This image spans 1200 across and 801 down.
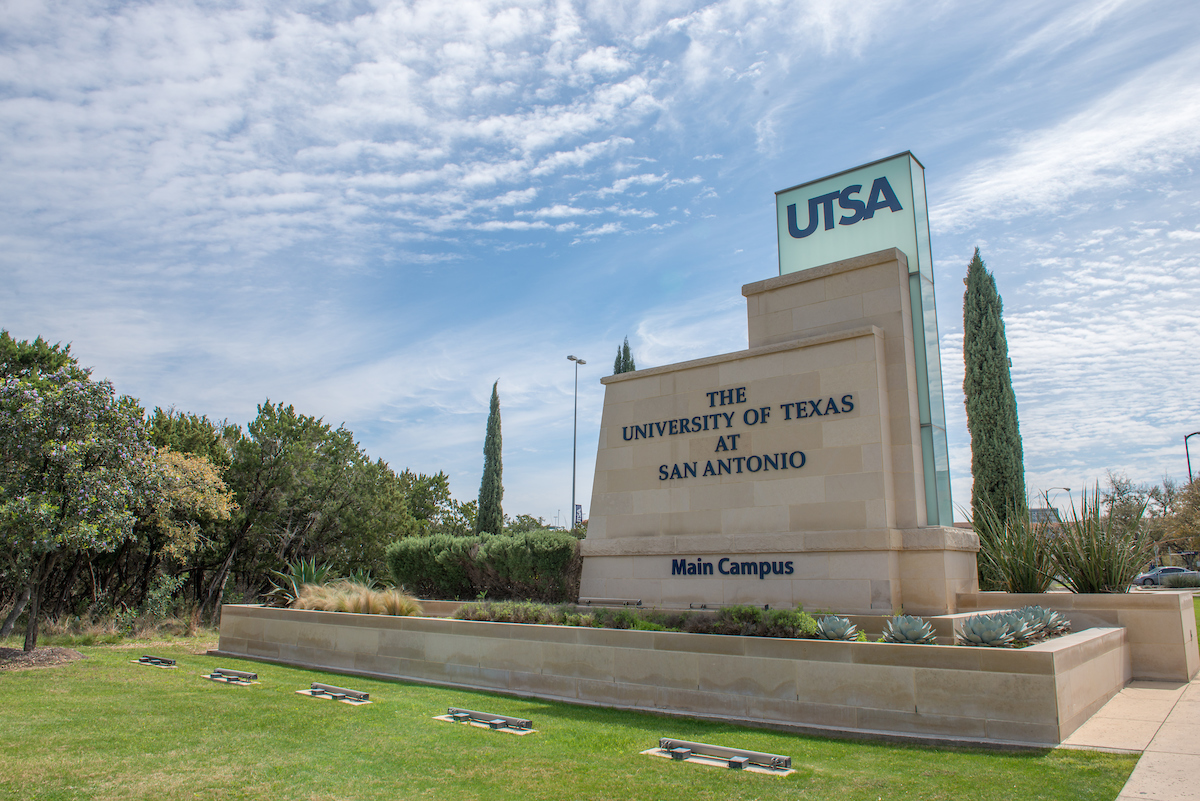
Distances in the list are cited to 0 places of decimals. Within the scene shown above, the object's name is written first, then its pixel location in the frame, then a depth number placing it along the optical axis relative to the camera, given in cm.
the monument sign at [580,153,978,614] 1167
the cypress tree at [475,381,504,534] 3322
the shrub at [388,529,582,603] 1612
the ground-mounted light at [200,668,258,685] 1170
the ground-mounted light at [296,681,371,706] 980
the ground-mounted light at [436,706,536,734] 803
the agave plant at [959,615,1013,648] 781
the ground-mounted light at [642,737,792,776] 627
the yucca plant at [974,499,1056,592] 1282
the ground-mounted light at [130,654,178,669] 1363
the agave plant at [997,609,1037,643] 811
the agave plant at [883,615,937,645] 854
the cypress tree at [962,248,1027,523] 1912
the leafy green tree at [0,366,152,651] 1296
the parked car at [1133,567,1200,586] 3753
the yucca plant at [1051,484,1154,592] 1188
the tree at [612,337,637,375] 3353
